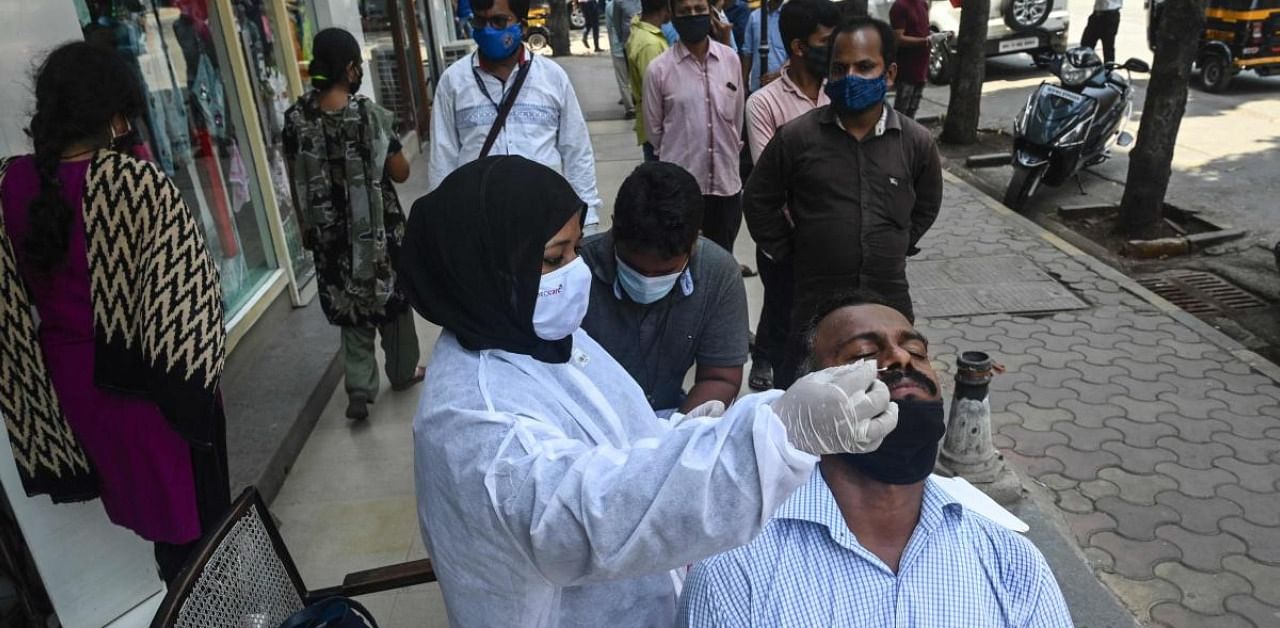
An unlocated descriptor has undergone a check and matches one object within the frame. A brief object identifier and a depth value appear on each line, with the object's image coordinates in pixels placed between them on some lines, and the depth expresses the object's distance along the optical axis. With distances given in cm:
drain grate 526
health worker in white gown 101
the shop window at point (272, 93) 505
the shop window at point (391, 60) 855
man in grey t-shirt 227
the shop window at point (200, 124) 398
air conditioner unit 1093
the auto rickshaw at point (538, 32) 1844
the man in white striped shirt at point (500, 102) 363
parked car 1148
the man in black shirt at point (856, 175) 312
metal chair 157
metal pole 635
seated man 163
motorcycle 696
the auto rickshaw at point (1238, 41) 939
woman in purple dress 211
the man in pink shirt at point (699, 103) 443
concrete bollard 320
